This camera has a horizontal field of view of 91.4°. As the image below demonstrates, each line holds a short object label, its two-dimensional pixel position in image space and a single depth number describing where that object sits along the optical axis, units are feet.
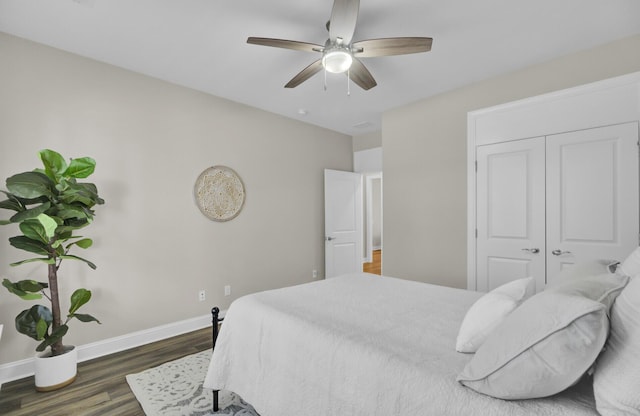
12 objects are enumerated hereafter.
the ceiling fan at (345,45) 6.19
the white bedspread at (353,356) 3.52
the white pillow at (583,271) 4.83
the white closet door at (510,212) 9.76
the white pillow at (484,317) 4.06
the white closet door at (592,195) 8.33
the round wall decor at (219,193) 11.69
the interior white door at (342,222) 16.16
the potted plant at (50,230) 6.98
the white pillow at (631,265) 4.45
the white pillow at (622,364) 2.61
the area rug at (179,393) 6.59
